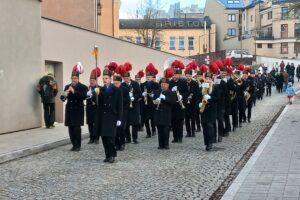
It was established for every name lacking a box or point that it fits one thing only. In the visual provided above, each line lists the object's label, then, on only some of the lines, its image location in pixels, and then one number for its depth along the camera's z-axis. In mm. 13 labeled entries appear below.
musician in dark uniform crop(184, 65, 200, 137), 14734
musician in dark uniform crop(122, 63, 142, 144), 13570
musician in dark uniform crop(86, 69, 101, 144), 13086
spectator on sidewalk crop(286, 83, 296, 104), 25859
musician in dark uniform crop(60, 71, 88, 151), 12008
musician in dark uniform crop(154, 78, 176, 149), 12367
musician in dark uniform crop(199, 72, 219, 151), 11852
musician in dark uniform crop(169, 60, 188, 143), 13602
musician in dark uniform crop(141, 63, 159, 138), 15109
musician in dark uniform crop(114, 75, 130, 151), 12188
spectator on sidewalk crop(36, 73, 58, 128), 16203
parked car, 60956
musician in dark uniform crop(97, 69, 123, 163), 10297
